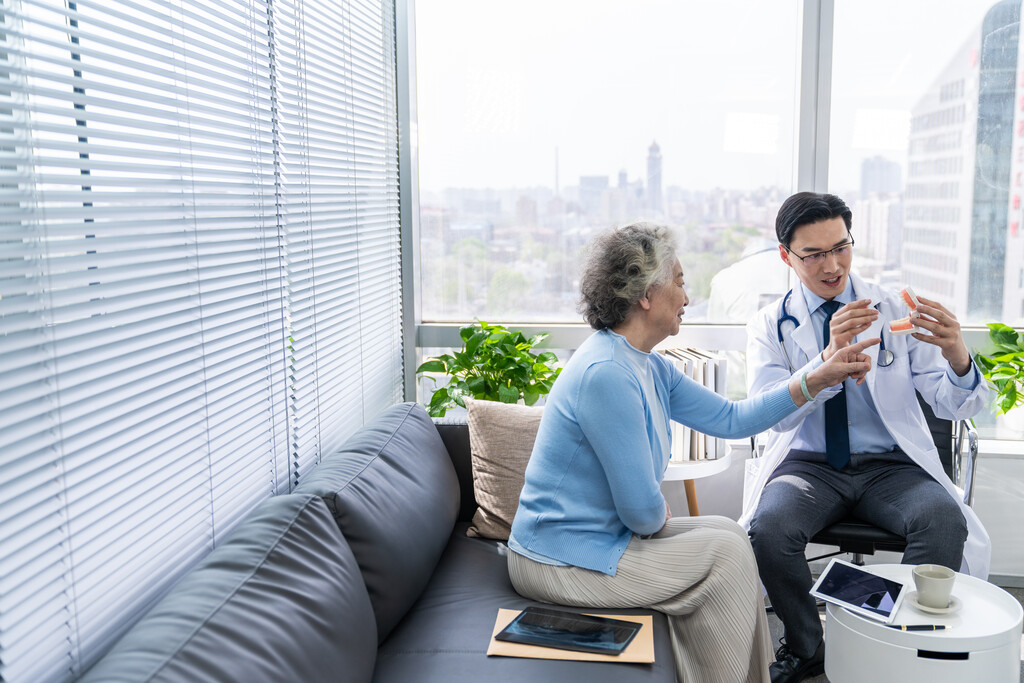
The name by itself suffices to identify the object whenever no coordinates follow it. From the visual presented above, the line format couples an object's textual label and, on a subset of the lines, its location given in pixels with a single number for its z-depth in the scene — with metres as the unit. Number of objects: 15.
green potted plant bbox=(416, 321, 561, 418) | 3.41
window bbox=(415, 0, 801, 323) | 3.63
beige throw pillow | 2.66
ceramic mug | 2.00
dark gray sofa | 1.37
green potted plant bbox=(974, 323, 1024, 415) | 3.24
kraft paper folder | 1.87
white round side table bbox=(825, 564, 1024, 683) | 1.89
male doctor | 2.54
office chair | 2.62
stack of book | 3.25
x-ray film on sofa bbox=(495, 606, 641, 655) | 1.91
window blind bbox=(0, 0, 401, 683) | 1.36
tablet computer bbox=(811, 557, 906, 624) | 2.01
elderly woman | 2.05
